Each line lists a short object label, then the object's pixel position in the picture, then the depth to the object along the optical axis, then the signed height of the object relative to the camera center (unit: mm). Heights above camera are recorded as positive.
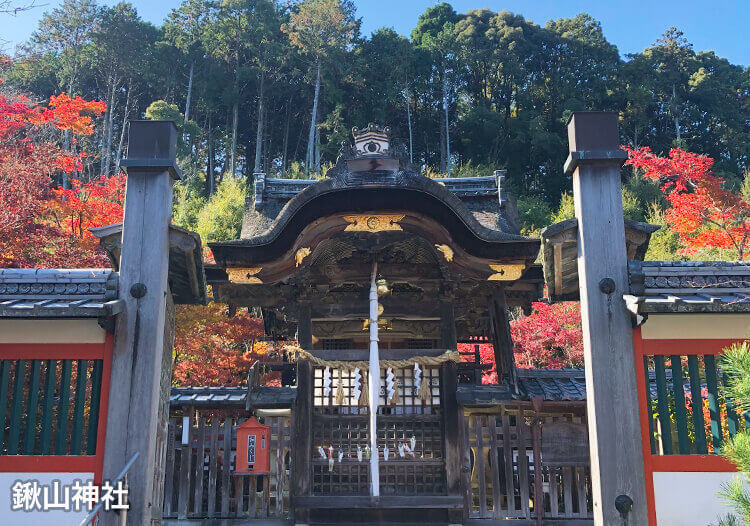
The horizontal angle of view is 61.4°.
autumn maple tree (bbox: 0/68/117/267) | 12759 +5421
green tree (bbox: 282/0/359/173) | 36094 +22256
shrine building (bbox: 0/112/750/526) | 6332 +845
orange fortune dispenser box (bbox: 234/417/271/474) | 8672 -229
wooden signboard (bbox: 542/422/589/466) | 8438 -170
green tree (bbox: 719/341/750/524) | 4219 -54
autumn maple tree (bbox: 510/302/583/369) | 17531 +2494
